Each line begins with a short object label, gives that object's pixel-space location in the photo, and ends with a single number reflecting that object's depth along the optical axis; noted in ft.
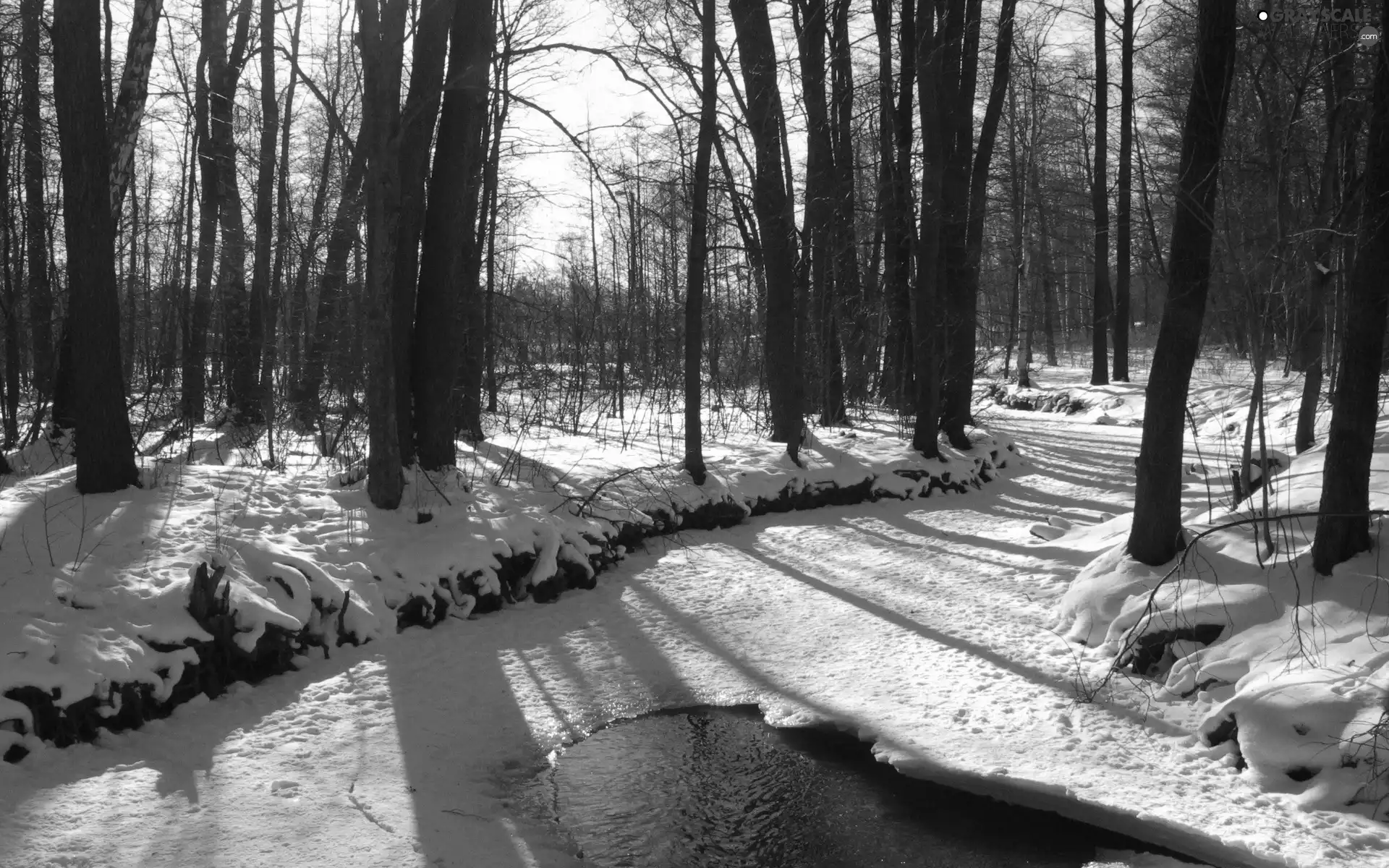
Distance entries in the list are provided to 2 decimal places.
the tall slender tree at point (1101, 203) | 75.25
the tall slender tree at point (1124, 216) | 70.90
